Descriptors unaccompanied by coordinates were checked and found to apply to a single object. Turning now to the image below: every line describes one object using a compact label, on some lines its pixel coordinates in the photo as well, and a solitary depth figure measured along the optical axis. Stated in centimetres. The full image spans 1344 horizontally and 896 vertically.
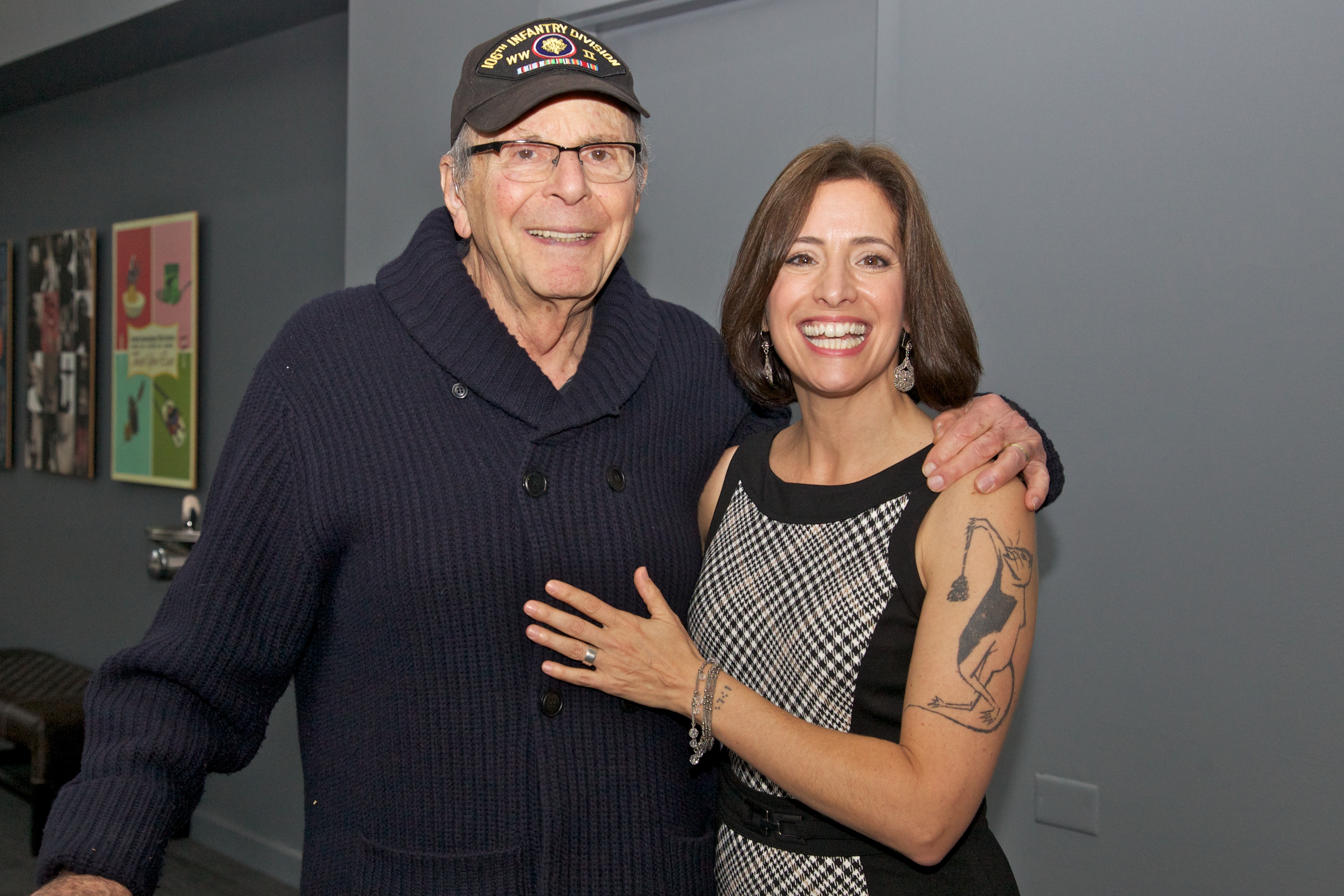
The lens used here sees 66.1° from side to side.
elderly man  130
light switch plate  199
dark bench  395
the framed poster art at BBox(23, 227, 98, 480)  463
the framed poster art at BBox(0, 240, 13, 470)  516
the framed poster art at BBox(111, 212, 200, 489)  414
